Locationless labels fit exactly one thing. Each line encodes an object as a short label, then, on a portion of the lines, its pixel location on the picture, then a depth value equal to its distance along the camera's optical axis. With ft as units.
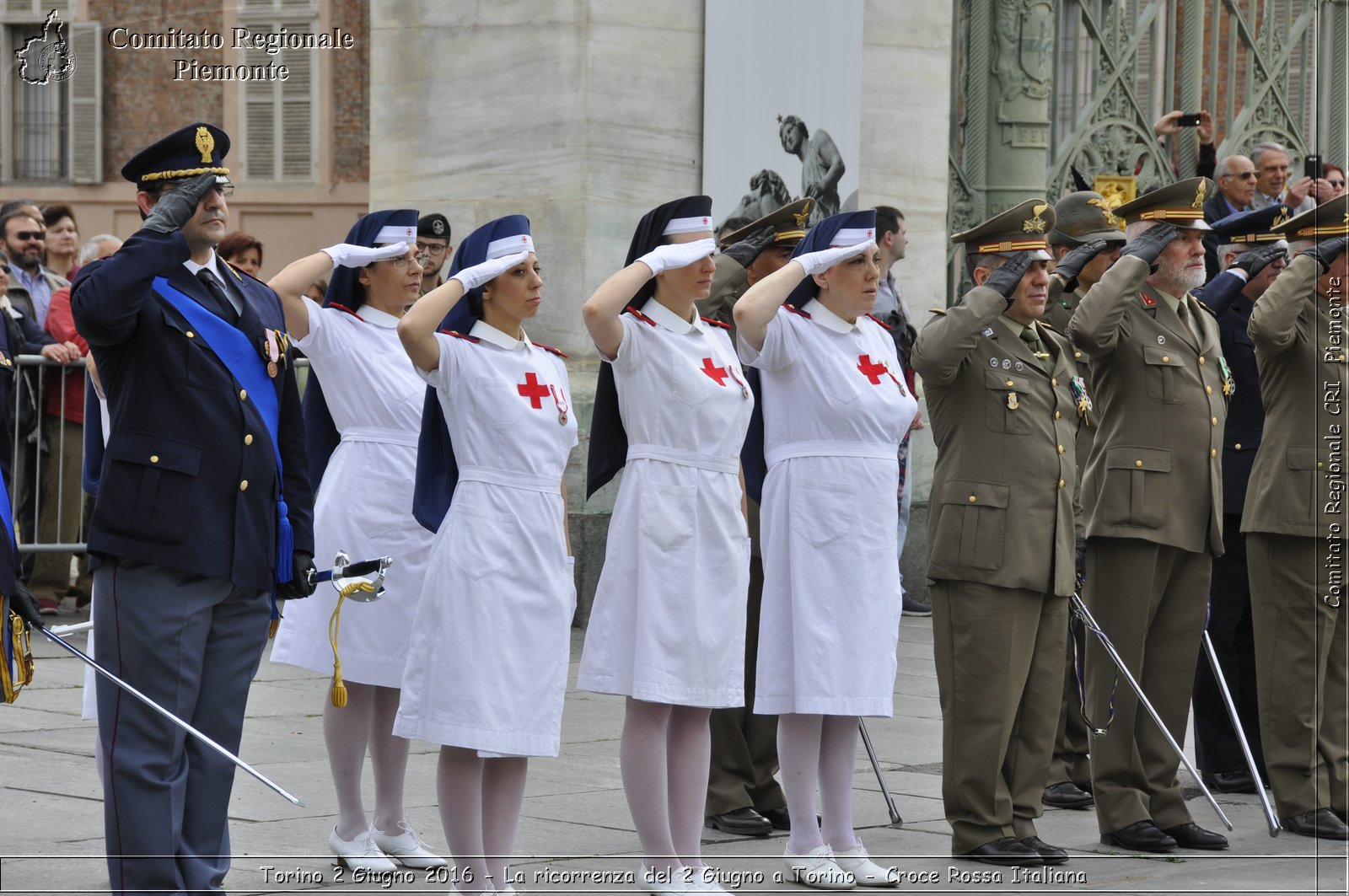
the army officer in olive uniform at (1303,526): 48.52
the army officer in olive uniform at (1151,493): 45.32
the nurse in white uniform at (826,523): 40.52
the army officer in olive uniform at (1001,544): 41.91
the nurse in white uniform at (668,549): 37.24
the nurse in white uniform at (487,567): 35.27
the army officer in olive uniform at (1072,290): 49.62
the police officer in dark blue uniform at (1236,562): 51.90
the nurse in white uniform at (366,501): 40.37
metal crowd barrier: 70.95
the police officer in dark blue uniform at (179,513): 33.86
